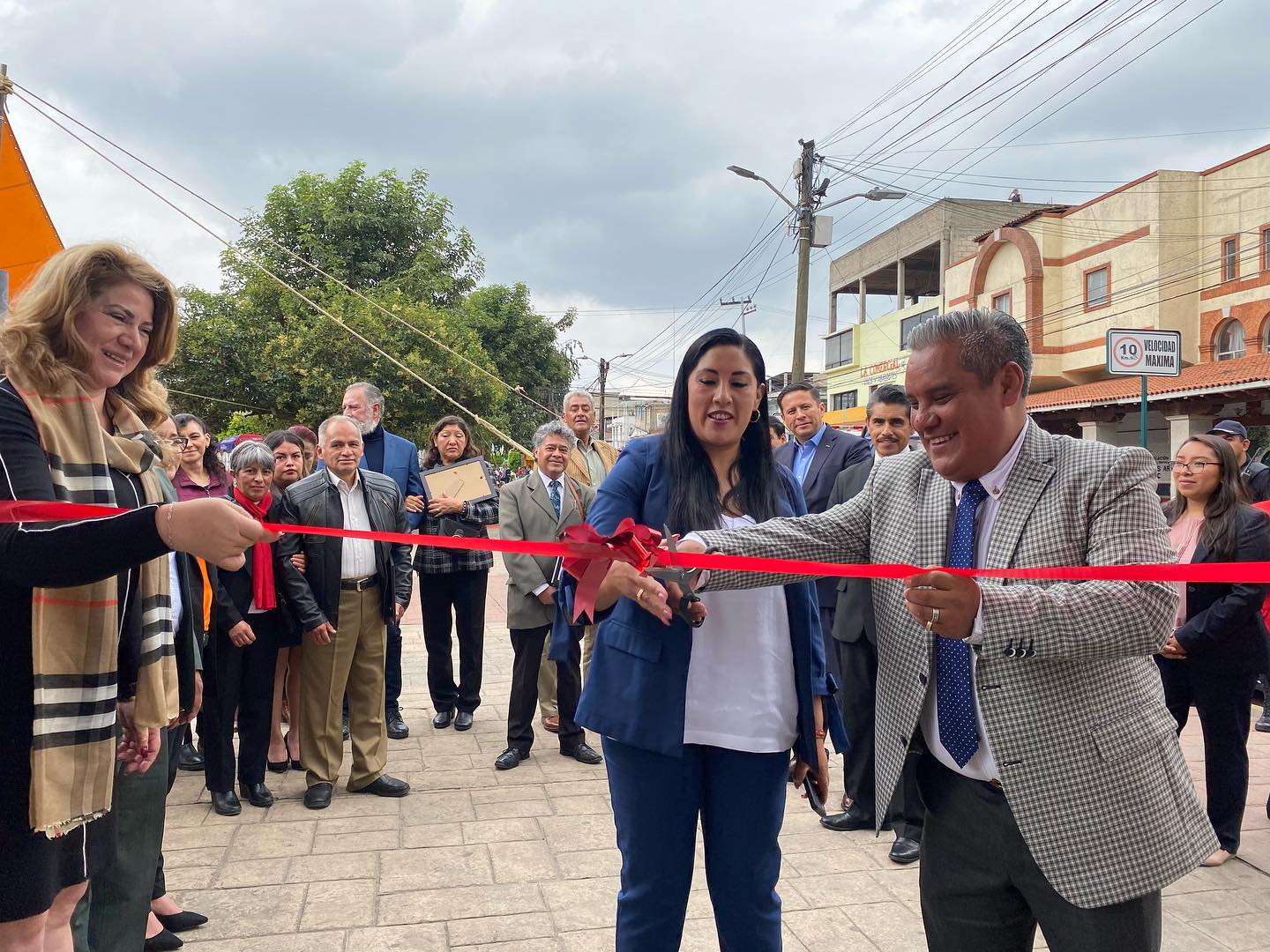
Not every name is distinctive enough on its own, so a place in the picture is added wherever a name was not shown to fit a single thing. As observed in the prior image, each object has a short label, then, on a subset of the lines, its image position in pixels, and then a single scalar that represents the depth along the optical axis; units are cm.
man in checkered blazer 178
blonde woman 176
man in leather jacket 500
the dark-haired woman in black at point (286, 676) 561
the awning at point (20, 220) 673
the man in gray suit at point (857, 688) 453
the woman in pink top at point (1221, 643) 417
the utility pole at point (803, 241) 1694
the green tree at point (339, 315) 2008
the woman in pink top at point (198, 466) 499
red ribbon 179
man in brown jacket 714
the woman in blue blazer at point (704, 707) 240
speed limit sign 776
